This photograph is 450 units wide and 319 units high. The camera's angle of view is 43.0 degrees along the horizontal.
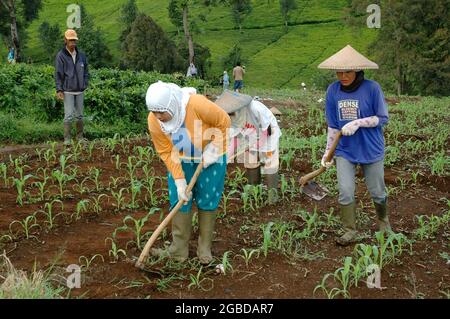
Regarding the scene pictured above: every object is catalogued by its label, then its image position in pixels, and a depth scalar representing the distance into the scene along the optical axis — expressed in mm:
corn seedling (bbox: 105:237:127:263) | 4098
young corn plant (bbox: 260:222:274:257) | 4234
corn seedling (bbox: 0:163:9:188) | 5902
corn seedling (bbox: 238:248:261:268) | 4062
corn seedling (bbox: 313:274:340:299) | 3564
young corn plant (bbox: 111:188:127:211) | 5266
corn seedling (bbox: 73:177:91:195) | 5711
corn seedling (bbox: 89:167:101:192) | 5844
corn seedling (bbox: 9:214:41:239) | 4484
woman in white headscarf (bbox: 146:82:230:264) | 3711
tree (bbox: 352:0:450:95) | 30953
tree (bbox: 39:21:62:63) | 46512
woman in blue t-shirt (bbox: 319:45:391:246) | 4441
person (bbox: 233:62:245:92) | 20080
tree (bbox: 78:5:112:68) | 41047
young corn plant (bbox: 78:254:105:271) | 3936
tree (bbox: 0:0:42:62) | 37625
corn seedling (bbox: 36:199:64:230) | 4699
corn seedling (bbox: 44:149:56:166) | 6749
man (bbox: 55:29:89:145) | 7727
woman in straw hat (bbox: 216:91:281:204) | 5184
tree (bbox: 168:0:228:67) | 33531
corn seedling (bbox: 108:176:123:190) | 5941
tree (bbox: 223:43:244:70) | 43344
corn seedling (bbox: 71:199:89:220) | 4910
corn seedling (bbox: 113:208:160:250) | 4319
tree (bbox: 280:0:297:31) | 55812
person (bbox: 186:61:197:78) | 23447
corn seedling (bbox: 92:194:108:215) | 5156
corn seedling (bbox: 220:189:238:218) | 5231
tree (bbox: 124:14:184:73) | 37312
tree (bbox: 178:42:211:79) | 40312
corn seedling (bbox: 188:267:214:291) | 3689
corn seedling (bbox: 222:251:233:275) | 3899
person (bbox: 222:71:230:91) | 21984
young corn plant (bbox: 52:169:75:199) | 5531
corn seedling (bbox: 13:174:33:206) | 5203
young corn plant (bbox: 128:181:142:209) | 5305
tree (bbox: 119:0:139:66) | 49188
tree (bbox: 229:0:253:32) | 54969
